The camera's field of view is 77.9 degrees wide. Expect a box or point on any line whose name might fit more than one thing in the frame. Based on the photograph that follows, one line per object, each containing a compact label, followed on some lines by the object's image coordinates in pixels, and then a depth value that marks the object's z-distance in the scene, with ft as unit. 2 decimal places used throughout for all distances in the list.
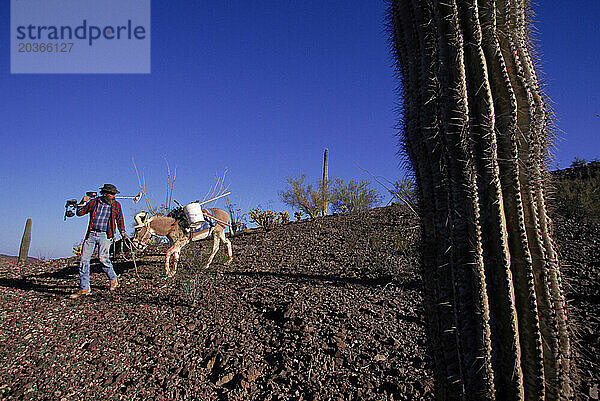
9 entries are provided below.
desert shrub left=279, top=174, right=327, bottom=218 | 48.85
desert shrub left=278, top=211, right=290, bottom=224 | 46.71
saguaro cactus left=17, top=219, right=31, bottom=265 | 38.37
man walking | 20.88
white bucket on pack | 24.68
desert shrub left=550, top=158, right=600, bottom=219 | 26.18
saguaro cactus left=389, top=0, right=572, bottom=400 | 5.55
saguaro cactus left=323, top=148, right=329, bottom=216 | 48.80
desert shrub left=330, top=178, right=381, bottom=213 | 46.32
